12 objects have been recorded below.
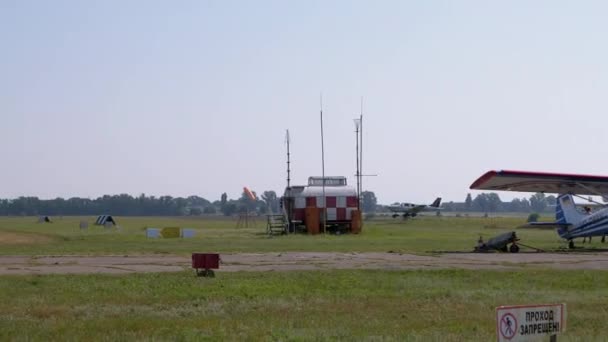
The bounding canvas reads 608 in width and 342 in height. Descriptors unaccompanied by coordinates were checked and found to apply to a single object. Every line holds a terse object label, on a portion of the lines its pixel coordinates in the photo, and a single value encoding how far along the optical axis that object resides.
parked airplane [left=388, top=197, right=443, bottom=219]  123.41
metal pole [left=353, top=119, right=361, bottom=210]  61.97
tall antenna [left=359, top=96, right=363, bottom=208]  65.38
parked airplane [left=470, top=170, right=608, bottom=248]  37.44
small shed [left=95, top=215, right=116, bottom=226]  89.62
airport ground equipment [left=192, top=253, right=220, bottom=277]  20.89
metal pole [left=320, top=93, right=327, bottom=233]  60.88
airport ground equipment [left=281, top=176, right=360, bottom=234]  61.16
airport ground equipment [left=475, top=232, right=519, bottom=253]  35.66
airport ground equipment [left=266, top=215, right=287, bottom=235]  61.17
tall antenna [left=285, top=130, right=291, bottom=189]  68.89
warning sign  8.41
